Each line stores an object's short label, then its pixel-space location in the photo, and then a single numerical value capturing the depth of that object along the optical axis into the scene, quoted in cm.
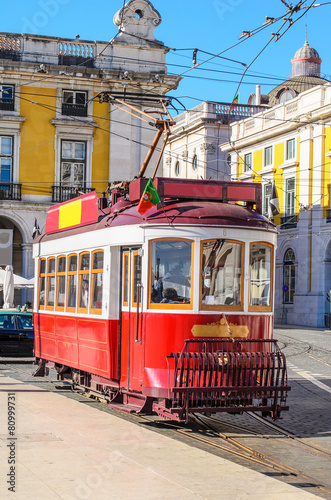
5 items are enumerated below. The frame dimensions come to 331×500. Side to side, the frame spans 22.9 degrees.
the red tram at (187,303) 1000
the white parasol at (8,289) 2802
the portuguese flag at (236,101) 5553
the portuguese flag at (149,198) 1054
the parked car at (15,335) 2034
